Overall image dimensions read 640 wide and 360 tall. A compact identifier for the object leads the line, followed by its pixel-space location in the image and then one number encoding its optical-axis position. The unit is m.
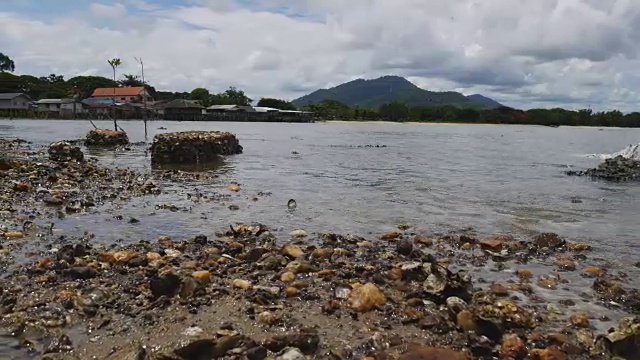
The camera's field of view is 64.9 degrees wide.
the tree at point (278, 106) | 198.59
